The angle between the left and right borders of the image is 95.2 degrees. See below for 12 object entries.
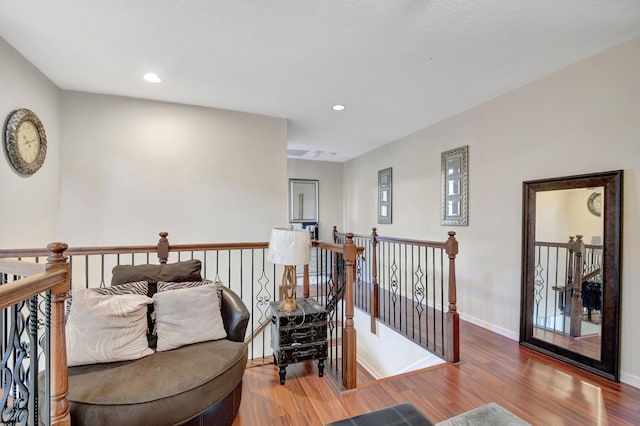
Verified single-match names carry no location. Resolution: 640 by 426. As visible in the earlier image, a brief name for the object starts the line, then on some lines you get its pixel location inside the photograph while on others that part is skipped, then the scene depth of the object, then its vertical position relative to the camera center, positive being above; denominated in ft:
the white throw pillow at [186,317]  6.06 -2.34
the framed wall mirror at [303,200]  21.89 +0.69
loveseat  4.43 -2.84
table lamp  7.23 -0.95
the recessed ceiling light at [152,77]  9.22 +4.22
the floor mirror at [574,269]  7.61 -1.70
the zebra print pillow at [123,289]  5.90 -1.74
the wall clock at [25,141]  7.82 +1.90
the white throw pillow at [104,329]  5.24 -2.27
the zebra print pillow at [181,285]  6.61 -1.79
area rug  5.74 -4.20
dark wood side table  7.26 -3.22
